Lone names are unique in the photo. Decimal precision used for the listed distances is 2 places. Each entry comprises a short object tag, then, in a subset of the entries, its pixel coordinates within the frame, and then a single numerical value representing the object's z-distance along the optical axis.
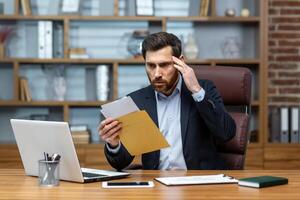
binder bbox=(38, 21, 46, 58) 5.38
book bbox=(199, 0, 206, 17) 5.45
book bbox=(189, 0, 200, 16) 5.60
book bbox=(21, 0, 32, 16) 5.36
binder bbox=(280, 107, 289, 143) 5.27
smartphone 2.46
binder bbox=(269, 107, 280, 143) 5.33
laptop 2.48
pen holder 2.49
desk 2.25
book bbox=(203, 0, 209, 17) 5.44
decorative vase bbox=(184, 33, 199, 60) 5.43
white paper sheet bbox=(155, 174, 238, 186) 2.52
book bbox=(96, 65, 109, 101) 5.44
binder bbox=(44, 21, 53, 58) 5.38
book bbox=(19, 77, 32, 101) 5.37
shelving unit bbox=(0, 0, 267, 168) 5.32
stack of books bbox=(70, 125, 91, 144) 5.37
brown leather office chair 3.46
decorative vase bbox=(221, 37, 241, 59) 5.50
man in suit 3.22
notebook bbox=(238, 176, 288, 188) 2.44
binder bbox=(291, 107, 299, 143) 5.25
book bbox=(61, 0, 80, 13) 5.46
